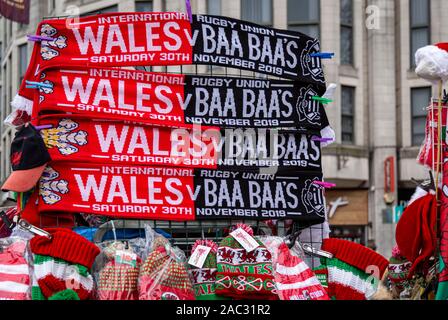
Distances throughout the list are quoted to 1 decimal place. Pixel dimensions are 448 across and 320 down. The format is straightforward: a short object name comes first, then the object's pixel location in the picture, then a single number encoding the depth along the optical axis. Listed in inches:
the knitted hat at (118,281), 202.2
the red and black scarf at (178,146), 218.2
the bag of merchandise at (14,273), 197.0
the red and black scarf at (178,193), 217.2
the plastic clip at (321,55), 243.6
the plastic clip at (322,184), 237.9
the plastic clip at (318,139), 240.1
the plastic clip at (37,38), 219.5
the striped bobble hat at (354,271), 228.8
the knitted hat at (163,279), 199.6
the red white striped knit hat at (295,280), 212.5
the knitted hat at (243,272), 211.0
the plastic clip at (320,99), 240.2
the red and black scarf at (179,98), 220.5
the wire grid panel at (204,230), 232.7
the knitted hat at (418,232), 212.8
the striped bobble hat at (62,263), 201.5
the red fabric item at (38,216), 217.5
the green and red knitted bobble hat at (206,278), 214.7
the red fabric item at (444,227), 203.9
